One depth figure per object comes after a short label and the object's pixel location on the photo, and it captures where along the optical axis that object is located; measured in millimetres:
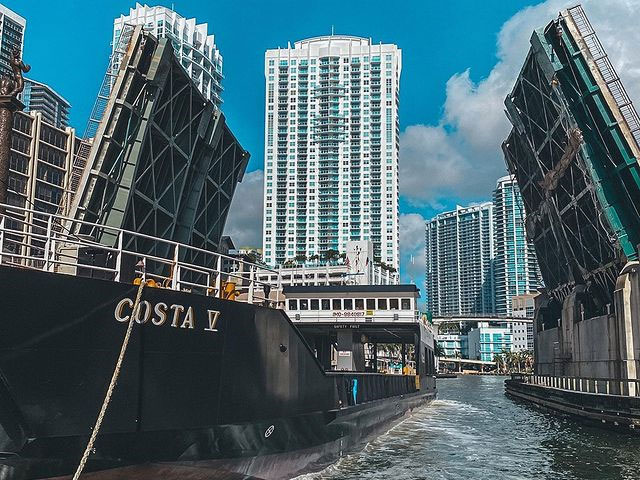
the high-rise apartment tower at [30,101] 190325
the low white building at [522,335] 188375
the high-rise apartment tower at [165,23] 194250
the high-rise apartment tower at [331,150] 177625
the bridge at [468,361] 184625
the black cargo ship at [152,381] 8719
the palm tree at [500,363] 181512
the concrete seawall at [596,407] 25719
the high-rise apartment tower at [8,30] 183388
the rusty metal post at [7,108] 11219
